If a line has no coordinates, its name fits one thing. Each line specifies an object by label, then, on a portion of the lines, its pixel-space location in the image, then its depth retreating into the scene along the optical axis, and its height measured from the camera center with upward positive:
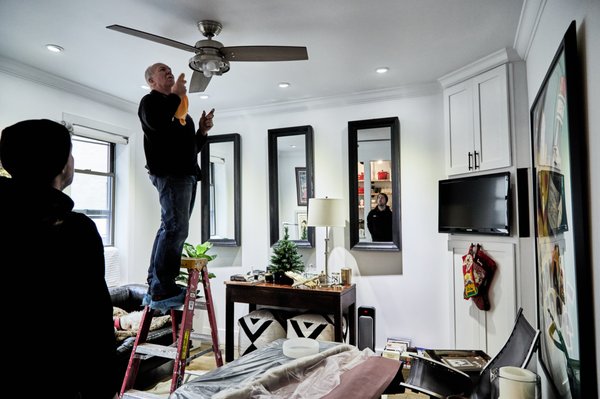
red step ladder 2.18 -0.83
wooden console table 3.21 -0.81
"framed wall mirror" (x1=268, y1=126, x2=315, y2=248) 4.04 +0.35
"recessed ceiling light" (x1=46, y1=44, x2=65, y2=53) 2.71 +1.27
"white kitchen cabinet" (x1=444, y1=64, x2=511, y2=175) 2.88 +0.75
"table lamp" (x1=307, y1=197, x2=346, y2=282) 3.50 +0.00
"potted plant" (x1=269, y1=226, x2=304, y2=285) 3.63 -0.47
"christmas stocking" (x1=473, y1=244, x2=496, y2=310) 2.96 -0.56
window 3.71 +0.35
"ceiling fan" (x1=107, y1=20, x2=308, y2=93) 2.09 +0.96
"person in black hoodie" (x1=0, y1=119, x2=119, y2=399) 0.91 -0.16
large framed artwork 1.14 -0.10
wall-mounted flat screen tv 2.82 +0.05
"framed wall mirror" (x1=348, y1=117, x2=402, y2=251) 3.70 +0.29
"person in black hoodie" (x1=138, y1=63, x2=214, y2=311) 1.91 +0.23
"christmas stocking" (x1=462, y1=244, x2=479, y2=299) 2.97 -0.56
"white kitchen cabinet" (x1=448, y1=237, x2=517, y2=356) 2.83 -0.81
